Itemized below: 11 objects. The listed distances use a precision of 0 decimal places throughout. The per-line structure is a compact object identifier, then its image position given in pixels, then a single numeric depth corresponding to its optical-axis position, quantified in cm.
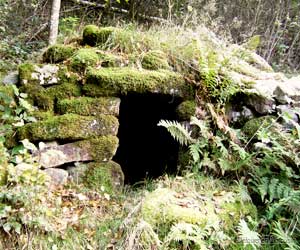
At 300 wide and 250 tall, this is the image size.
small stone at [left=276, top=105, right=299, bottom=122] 395
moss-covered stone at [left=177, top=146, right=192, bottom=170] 388
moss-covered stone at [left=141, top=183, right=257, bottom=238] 282
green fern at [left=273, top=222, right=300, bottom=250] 279
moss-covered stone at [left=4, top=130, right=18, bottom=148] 329
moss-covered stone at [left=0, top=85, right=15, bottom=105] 336
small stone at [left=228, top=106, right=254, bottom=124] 411
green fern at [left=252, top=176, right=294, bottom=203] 327
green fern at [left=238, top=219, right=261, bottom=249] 272
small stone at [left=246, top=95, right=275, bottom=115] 404
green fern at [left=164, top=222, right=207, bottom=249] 264
